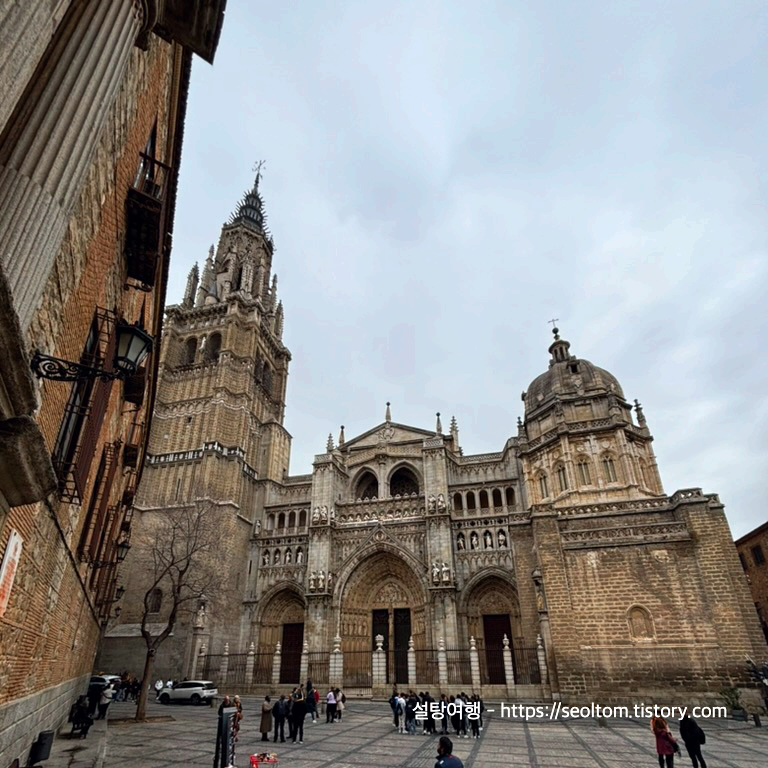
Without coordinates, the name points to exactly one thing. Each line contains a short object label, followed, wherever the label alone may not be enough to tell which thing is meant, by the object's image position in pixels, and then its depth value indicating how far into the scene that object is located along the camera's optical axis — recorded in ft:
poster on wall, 13.32
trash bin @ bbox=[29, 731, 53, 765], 22.58
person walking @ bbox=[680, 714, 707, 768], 26.76
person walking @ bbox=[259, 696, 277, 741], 39.29
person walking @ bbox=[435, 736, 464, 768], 15.53
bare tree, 79.05
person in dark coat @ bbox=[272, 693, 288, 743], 39.32
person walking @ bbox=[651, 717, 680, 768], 26.12
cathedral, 62.18
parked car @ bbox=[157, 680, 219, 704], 70.64
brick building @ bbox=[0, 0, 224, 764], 9.72
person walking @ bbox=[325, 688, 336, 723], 51.91
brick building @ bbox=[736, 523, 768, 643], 100.37
